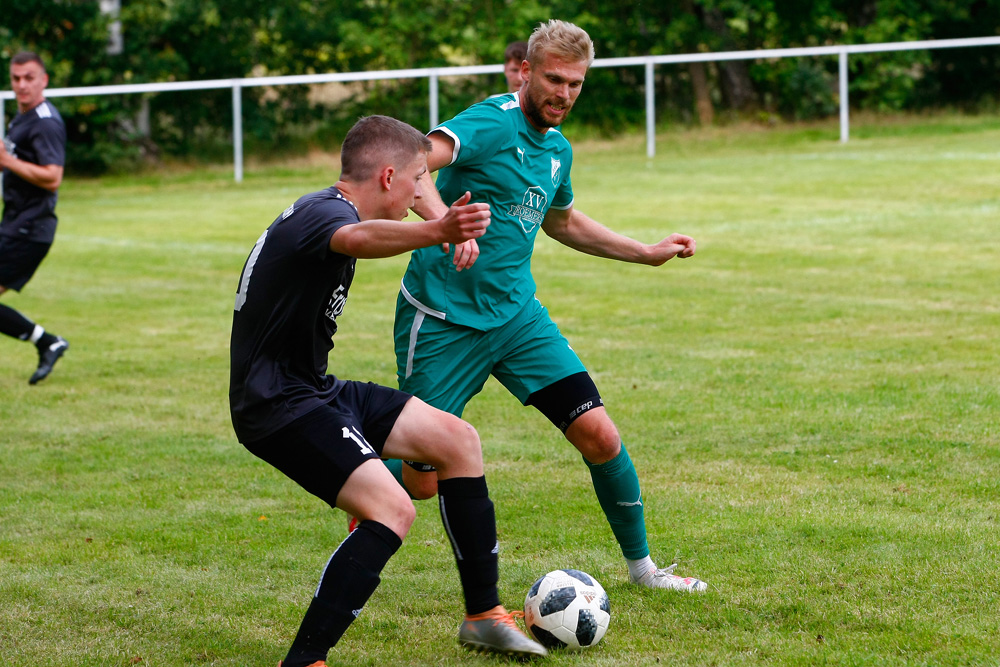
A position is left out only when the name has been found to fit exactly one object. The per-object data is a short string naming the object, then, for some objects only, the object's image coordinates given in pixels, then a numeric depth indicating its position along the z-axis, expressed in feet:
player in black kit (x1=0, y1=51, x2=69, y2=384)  59.00
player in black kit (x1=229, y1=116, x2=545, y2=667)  24.03
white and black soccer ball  26.73
